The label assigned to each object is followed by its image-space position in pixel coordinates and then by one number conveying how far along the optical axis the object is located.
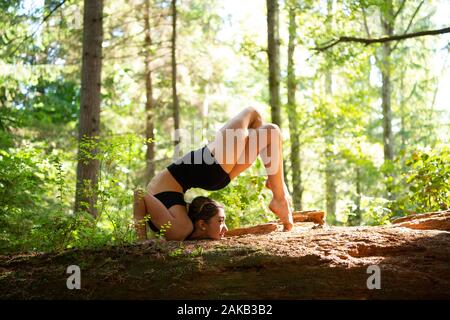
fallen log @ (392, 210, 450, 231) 4.09
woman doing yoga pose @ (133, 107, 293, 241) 4.29
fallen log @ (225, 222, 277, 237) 4.94
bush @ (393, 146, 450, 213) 6.46
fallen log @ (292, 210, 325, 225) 5.68
